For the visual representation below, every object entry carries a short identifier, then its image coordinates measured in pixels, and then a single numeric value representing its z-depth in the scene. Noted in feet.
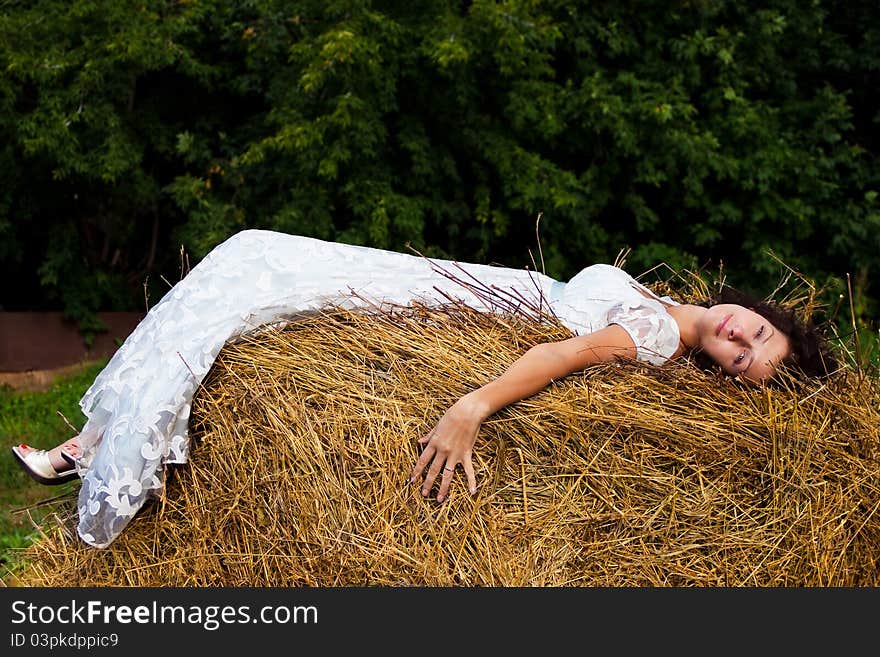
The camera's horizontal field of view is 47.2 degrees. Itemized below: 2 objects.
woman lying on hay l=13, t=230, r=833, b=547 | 9.17
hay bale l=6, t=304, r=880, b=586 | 8.80
